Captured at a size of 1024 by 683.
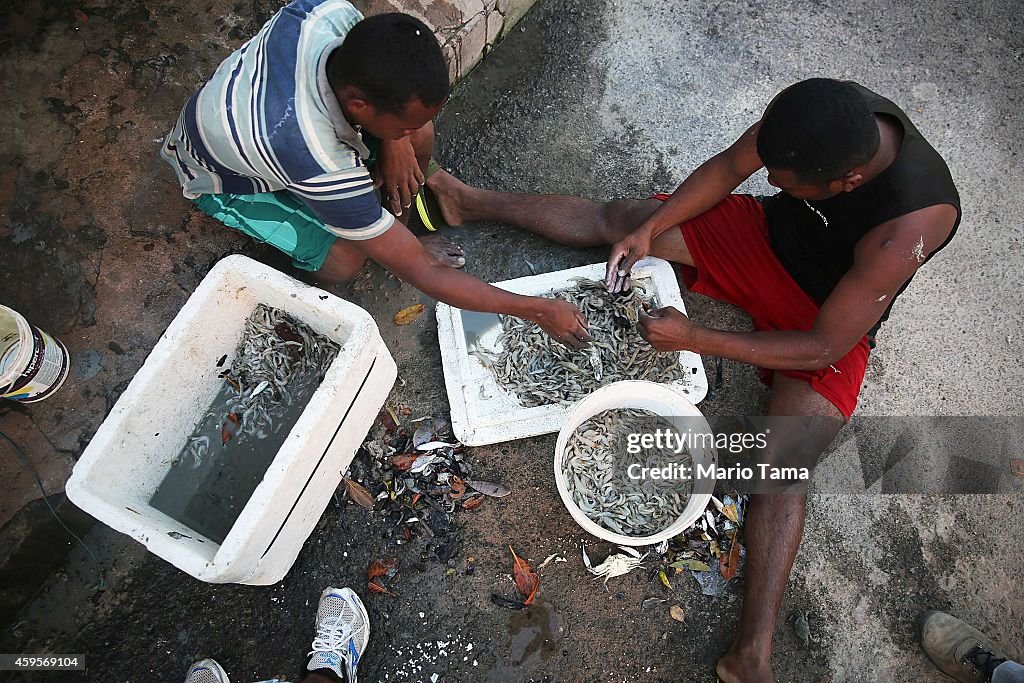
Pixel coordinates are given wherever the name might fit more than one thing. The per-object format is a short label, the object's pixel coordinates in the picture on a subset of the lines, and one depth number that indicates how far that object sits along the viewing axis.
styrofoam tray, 2.96
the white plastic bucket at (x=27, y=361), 2.60
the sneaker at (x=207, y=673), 2.63
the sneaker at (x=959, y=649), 2.72
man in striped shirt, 1.98
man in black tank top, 2.20
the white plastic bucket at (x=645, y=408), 2.63
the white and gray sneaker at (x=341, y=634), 2.65
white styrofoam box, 2.26
